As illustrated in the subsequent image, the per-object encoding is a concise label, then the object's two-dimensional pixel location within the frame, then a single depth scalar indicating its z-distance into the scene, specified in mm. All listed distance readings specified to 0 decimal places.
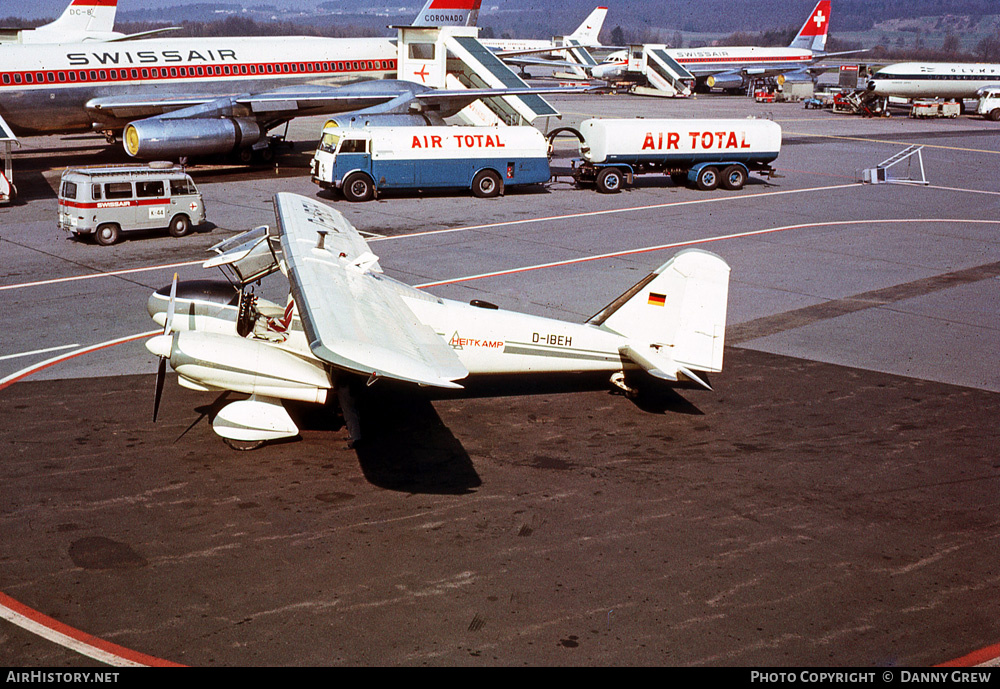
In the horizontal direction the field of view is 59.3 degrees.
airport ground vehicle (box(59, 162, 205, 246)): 33031
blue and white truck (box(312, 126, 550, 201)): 42531
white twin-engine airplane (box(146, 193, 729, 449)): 16422
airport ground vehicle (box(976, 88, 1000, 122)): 89938
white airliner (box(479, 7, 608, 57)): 140000
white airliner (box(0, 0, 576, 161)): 46219
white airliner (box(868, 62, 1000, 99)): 91750
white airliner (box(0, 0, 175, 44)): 66375
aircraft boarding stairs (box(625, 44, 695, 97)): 107938
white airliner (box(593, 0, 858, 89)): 118375
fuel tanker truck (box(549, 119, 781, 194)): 46156
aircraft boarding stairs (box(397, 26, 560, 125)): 56906
